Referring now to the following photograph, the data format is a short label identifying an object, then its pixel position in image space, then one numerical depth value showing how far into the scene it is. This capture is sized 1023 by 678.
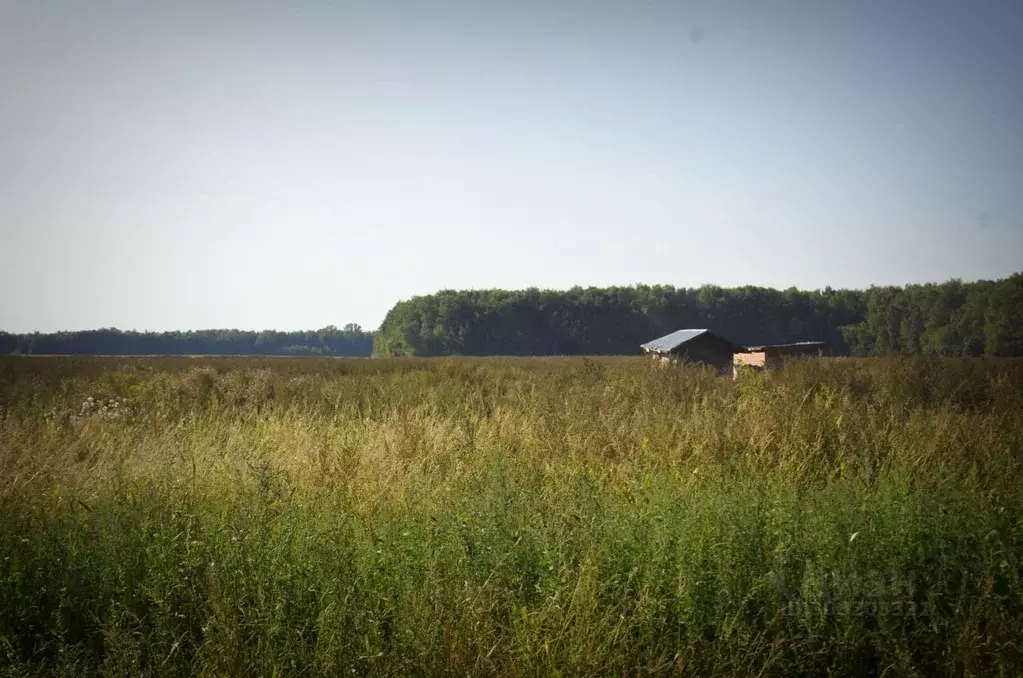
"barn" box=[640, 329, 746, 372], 34.84
